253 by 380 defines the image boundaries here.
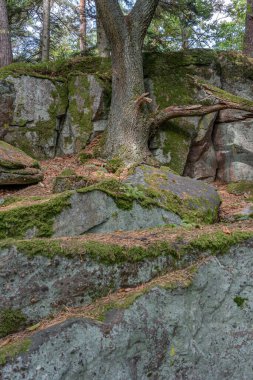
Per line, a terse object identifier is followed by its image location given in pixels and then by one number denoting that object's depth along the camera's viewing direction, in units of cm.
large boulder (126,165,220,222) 594
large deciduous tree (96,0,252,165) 816
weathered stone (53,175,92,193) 602
